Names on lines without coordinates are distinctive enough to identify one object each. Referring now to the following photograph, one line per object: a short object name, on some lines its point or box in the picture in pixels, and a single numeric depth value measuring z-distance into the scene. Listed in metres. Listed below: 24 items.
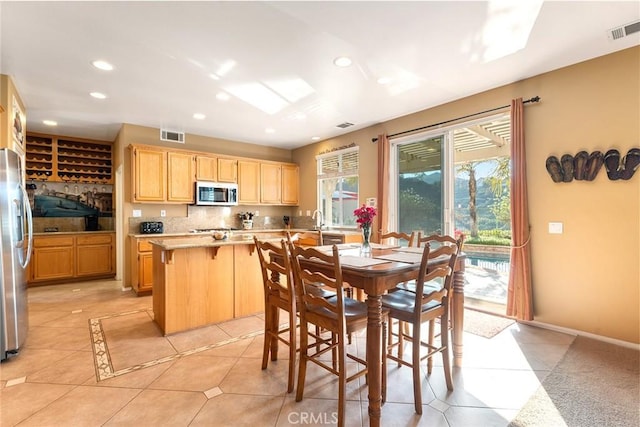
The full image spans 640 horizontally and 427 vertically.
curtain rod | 3.13
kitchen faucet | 5.82
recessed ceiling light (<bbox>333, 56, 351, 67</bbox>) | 2.74
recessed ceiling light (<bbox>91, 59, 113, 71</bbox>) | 2.81
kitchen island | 2.95
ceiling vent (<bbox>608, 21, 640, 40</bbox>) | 2.29
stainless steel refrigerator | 2.39
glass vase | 2.49
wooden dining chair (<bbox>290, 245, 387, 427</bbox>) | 1.64
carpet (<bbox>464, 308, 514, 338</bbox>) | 3.00
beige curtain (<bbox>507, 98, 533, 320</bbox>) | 3.13
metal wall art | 2.58
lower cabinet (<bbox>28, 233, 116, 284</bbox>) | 4.84
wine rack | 5.14
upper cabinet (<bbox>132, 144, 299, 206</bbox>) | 4.63
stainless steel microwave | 5.16
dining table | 1.64
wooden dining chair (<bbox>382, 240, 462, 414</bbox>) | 1.80
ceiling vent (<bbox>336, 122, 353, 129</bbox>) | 4.80
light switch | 3.00
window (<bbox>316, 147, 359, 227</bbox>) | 5.36
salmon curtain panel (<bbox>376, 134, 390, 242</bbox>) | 4.55
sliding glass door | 4.02
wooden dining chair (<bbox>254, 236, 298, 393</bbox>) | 2.00
